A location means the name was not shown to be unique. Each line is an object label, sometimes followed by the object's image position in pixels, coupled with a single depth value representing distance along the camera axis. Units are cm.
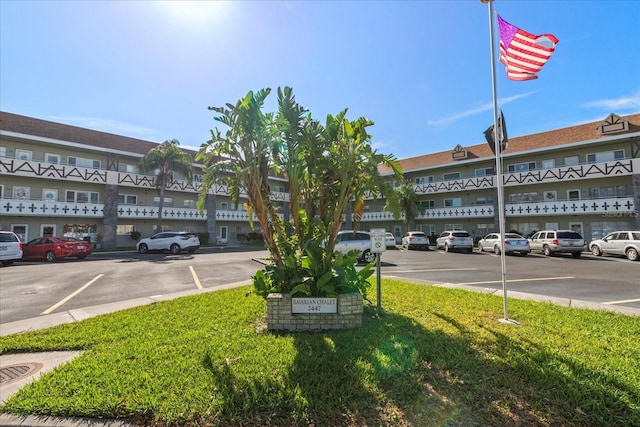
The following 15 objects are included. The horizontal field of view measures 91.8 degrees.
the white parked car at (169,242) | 2523
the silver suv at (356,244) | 1773
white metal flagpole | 613
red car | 1884
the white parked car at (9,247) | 1577
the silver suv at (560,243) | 2022
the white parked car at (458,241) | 2552
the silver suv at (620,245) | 1792
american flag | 662
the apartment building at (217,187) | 2525
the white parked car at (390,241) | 2813
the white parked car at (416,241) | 2944
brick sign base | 548
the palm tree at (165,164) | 2943
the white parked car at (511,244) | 2150
